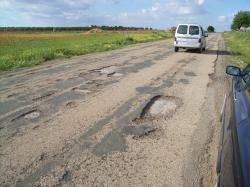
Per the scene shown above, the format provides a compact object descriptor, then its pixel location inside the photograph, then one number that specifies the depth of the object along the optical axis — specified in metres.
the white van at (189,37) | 11.85
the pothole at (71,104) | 4.03
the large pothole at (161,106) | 3.75
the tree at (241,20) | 67.64
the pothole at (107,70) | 6.80
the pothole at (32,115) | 3.58
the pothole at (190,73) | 6.62
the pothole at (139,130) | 3.10
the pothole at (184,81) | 5.78
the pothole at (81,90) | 4.84
